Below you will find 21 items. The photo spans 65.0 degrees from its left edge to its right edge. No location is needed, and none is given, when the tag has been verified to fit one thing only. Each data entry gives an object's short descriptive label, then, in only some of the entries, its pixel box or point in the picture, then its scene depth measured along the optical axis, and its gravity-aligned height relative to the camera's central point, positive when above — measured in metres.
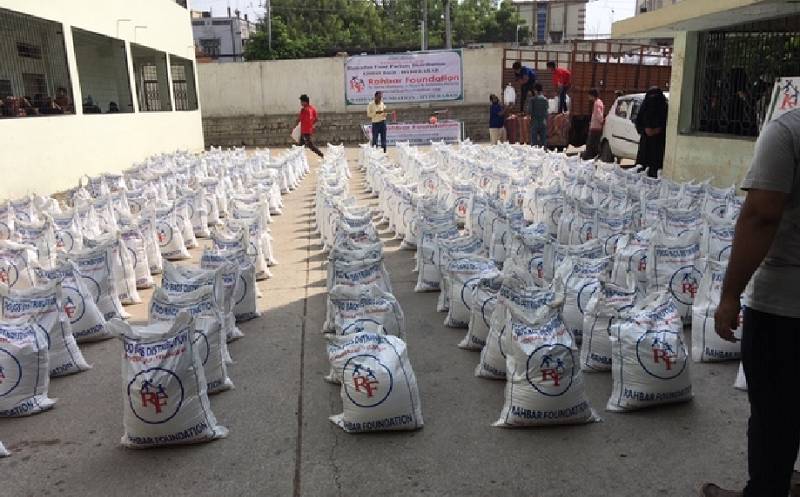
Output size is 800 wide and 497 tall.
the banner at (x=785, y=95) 6.13 -0.04
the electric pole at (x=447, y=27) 26.23 +2.91
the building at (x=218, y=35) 52.72 +5.59
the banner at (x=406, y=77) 20.58 +0.67
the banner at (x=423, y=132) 18.86 -1.03
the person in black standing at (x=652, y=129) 9.30 -0.52
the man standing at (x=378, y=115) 14.80 -0.39
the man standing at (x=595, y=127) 12.72 -0.66
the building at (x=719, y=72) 7.95 +0.26
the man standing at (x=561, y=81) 15.55 +0.34
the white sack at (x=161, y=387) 2.86 -1.27
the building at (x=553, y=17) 72.12 +8.89
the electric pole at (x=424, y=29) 28.97 +3.04
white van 12.00 -0.69
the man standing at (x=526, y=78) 14.80 +0.40
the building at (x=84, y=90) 9.69 +0.29
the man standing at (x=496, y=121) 16.27 -0.65
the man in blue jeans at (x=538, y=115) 13.26 -0.41
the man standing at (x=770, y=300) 1.88 -0.66
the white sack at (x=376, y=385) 2.95 -1.32
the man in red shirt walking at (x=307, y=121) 14.91 -0.50
